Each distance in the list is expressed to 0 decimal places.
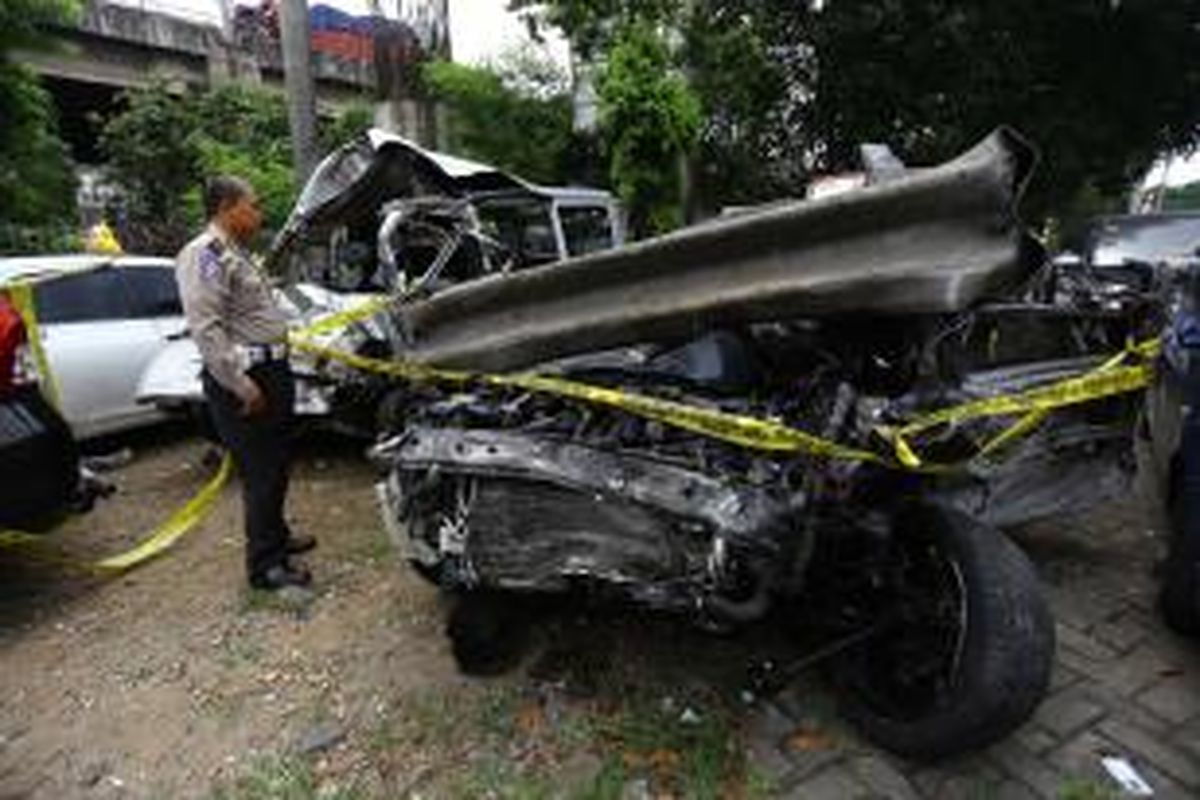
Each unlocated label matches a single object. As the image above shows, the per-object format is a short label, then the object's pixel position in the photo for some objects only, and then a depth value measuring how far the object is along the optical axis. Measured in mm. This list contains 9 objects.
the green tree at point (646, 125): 11445
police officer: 4148
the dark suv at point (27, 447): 4246
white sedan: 6582
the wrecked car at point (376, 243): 5949
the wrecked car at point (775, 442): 2873
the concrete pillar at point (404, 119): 13047
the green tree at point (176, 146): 16297
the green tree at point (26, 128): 11719
